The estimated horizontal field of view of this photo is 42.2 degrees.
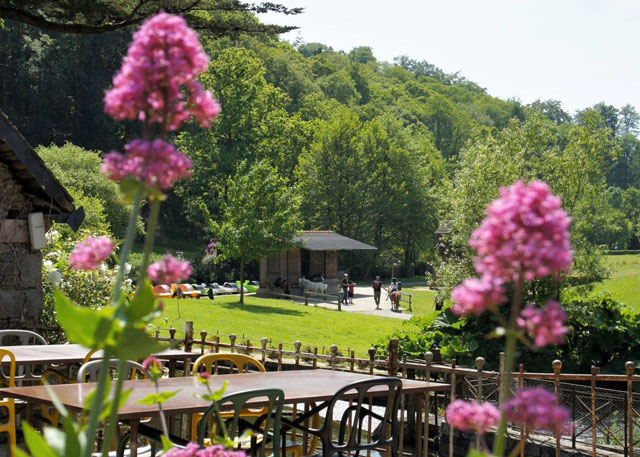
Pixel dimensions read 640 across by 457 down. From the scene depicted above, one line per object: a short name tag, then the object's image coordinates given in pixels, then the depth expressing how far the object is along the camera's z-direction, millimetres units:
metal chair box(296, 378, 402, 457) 5109
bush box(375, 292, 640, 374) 15445
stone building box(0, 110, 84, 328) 10016
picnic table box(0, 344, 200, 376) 6680
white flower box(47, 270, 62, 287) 11222
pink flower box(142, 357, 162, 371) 1963
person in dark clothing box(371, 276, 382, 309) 39125
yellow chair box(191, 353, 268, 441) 6266
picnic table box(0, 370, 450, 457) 4543
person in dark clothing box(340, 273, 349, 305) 40156
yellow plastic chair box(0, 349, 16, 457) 5863
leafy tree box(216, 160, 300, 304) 36375
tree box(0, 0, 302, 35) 9297
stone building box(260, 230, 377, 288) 43656
